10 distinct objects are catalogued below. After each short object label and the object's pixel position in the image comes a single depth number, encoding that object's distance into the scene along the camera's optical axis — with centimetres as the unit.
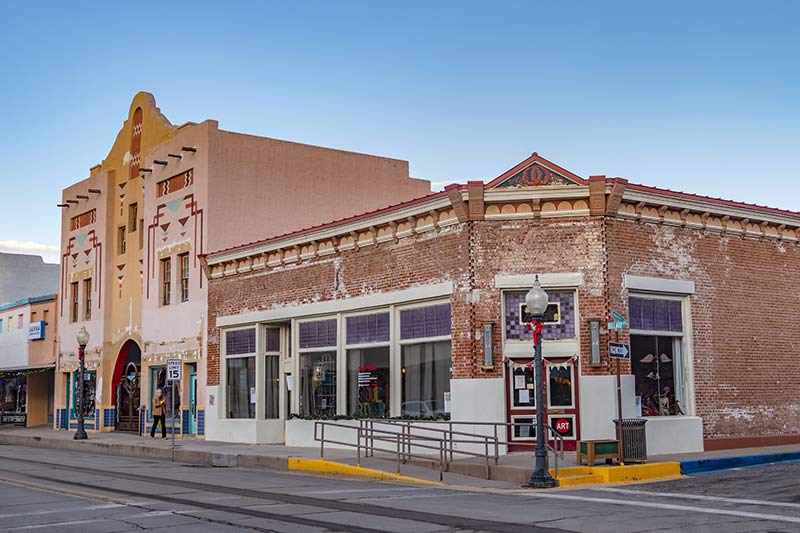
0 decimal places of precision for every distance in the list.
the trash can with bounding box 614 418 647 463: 1877
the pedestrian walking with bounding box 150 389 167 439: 3247
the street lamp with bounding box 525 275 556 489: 1678
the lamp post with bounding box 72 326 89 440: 3319
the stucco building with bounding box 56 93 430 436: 3281
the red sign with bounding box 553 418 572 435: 2092
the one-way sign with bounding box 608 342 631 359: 1834
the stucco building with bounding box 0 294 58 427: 4503
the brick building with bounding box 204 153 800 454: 2116
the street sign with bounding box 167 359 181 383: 2586
